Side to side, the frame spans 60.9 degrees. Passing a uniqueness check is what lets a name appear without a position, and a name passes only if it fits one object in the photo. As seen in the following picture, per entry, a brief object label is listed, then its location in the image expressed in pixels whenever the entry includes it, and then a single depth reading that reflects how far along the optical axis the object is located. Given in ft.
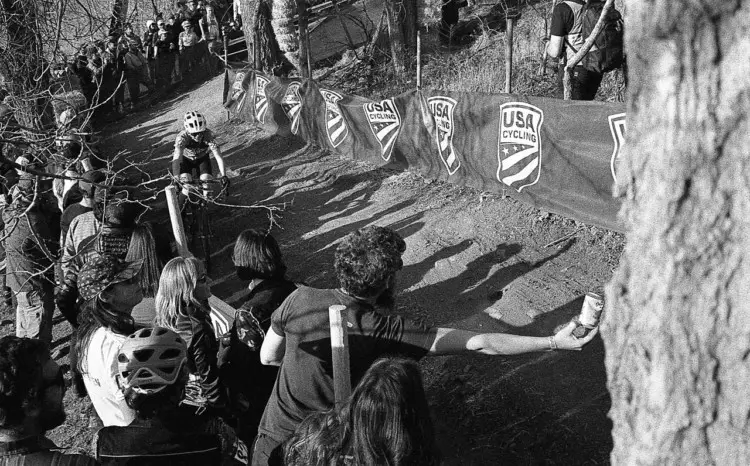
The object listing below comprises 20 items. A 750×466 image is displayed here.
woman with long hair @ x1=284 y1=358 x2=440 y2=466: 7.32
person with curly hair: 10.11
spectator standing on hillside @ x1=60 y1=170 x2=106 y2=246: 21.12
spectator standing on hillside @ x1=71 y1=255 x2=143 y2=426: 11.02
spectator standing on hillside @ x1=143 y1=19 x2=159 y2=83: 67.56
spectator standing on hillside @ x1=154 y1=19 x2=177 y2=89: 67.97
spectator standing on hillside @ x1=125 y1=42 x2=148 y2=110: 64.34
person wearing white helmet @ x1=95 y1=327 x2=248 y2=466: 8.63
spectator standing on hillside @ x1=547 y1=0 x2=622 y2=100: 25.75
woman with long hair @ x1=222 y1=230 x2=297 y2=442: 13.52
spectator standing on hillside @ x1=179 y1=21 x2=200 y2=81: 69.31
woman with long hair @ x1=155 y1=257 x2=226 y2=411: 12.16
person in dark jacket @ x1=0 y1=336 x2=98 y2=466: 8.27
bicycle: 27.48
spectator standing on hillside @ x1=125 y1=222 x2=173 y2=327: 18.85
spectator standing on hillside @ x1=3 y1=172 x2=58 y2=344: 21.85
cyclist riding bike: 26.37
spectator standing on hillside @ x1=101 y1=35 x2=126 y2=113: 59.82
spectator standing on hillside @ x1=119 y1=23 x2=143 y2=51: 62.25
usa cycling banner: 22.04
